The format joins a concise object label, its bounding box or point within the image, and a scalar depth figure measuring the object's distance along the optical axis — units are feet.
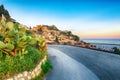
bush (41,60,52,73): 16.32
